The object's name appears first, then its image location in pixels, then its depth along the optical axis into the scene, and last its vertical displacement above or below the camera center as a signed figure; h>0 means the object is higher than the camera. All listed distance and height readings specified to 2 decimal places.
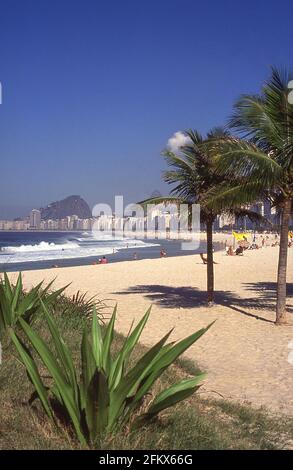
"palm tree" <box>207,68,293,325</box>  9.35 +1.53
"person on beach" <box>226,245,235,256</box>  40.09 -1.93
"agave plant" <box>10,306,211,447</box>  2.96 -1.02
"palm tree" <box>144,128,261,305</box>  12.60 +1.42
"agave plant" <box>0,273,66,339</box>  5.45 -0.95
